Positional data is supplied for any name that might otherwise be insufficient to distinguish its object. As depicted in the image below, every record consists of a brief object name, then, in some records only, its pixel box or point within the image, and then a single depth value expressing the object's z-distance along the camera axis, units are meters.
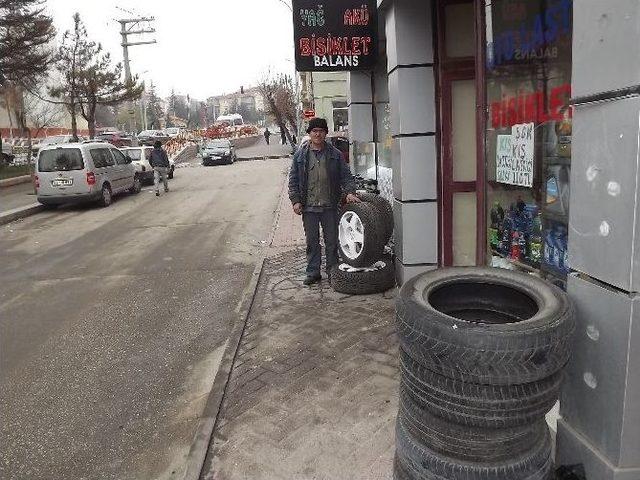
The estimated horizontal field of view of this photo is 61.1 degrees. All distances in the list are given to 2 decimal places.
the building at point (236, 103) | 137.41
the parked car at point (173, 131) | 64.44
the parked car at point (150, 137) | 43.94
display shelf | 3.73
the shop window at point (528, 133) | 3.29
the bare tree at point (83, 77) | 30.75
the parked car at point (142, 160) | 20.37
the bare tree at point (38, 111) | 41.82
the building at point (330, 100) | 24.97
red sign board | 6.62
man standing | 6.23
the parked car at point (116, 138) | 40.34
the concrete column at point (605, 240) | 2.01
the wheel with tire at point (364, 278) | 5.91
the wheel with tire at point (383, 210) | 5.97
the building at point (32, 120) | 36.00
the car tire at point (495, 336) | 2.04
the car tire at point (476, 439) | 2.20
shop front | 3.40
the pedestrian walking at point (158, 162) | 17.28
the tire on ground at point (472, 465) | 2.23
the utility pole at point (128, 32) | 39.25
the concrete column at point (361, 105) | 9.01
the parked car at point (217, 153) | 31.84
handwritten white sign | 3.72
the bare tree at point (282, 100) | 44.81
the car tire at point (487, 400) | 2.10
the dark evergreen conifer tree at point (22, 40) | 22.64
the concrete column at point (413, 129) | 5.23
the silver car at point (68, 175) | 14.74
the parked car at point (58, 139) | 36.69
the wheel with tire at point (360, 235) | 5.84
